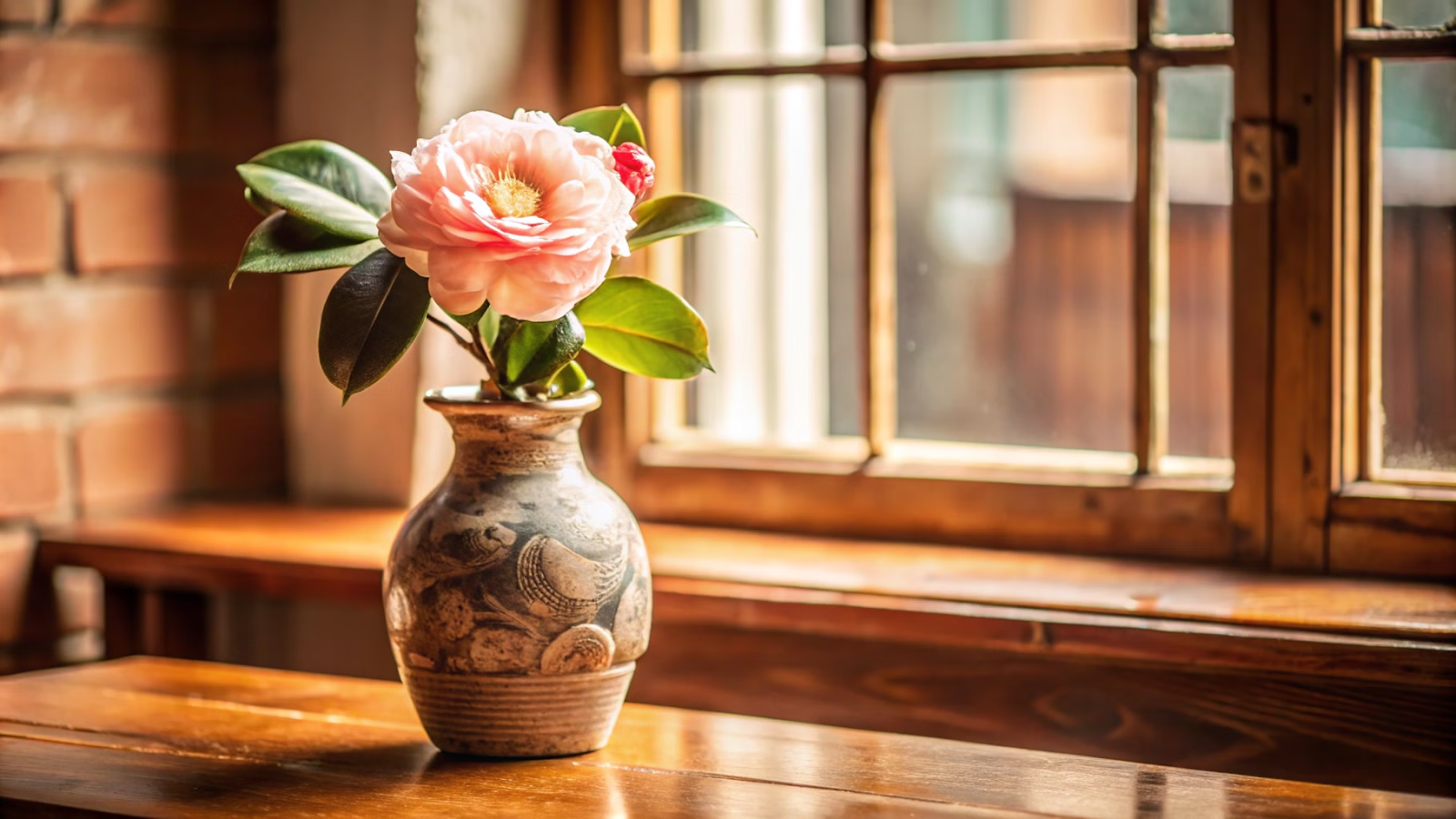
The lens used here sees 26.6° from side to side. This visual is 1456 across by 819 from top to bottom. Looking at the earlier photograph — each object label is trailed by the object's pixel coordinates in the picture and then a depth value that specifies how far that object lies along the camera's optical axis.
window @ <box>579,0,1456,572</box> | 1.53
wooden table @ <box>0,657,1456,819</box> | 1.30
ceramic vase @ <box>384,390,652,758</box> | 1.34
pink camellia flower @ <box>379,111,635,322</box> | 1.29
